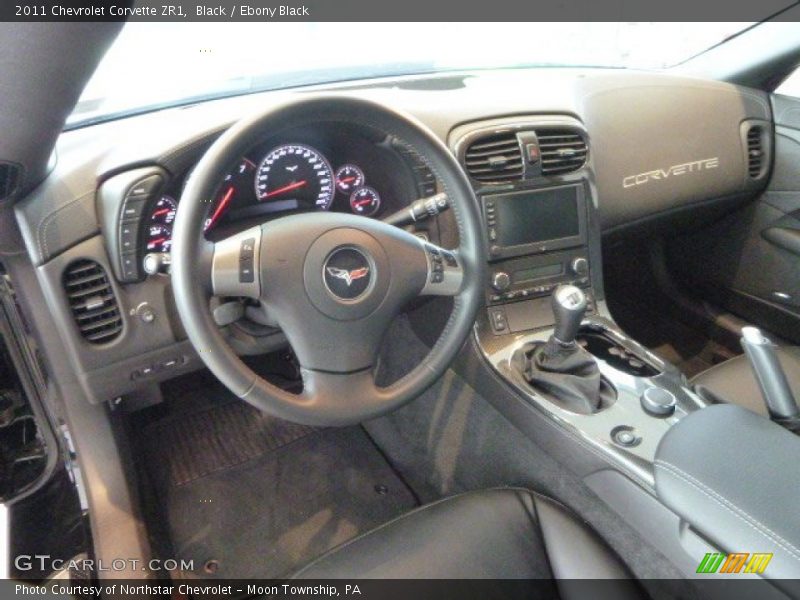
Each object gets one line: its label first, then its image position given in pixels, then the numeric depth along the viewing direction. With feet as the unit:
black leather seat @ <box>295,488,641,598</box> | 3.24
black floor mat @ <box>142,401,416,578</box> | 4.94
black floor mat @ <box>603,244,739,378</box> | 7.18
